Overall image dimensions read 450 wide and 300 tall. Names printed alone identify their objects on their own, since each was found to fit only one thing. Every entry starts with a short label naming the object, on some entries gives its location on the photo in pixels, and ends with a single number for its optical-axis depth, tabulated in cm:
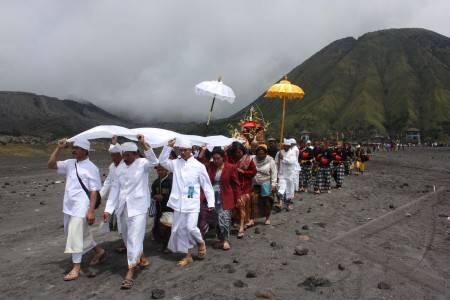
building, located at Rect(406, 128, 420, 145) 10314
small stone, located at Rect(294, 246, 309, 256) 722
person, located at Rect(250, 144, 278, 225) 927
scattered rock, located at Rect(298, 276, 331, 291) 580
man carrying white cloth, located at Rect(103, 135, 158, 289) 592
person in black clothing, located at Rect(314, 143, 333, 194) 1473
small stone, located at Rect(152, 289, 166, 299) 533
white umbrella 994
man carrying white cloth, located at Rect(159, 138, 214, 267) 650
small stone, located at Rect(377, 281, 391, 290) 575
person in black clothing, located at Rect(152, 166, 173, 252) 725
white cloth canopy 630
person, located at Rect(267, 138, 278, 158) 1230
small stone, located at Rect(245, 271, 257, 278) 609
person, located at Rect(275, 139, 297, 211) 1160
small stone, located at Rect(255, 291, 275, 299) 539
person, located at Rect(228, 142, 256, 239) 855
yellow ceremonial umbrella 1163
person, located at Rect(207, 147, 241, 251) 758
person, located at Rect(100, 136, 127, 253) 652
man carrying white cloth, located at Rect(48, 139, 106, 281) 593
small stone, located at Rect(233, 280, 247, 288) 575
